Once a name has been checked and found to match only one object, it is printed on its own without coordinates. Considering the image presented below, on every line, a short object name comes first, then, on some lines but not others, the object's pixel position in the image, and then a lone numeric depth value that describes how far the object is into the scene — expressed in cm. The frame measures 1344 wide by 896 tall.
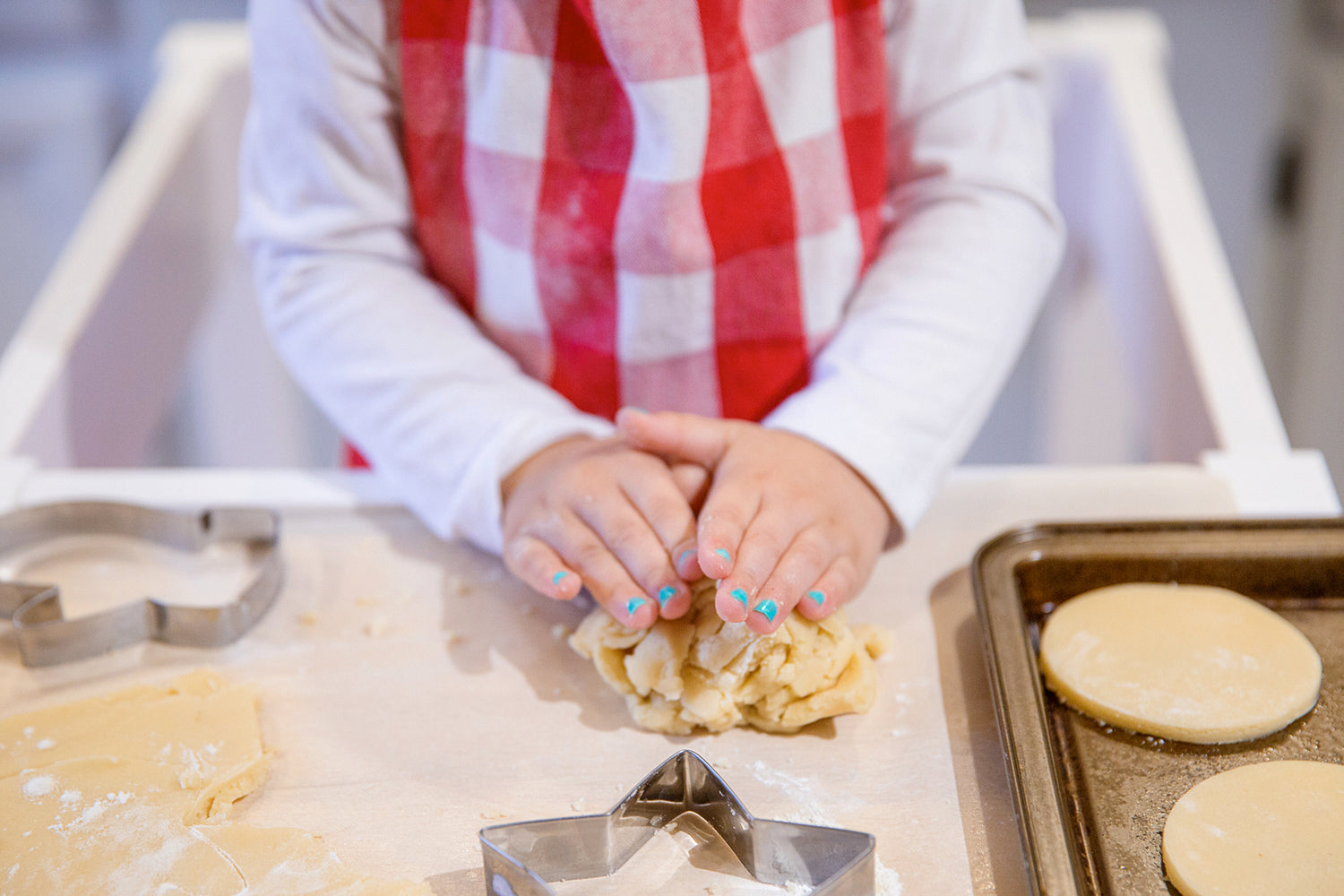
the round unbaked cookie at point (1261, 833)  38
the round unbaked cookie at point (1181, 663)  45
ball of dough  45
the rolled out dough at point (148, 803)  40
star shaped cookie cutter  38
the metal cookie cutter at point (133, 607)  49
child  51
